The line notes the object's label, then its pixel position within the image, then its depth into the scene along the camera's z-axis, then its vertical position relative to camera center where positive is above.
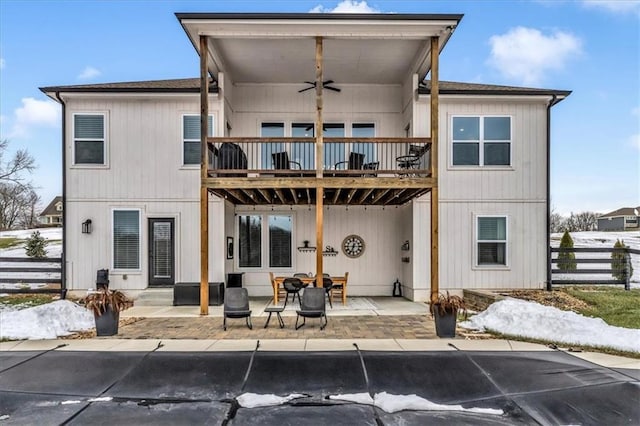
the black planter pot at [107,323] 7.14 -1.90
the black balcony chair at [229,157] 9.64 +1.51
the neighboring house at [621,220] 36.81 -0.19
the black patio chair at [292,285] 9.84 -1.66
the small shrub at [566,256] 11.65 -1.29
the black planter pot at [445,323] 6.99 -1.85
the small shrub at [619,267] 11.50 -1.43
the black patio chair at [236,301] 7.80 -1.64
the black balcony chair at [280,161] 10.38 +1.56
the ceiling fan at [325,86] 12.23 +4.14
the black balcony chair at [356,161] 10.08 +1.45
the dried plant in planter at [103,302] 7.09 -1.51
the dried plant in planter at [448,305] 6.98 -1.54
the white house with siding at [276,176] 11.09 +1.20
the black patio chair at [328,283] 9.80 -1.61
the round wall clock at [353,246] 12.47 -0.88
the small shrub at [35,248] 16.33 -1.24
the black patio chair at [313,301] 7.83 -1.65
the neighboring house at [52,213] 40.93 +0.49
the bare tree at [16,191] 25.69 +2.02
